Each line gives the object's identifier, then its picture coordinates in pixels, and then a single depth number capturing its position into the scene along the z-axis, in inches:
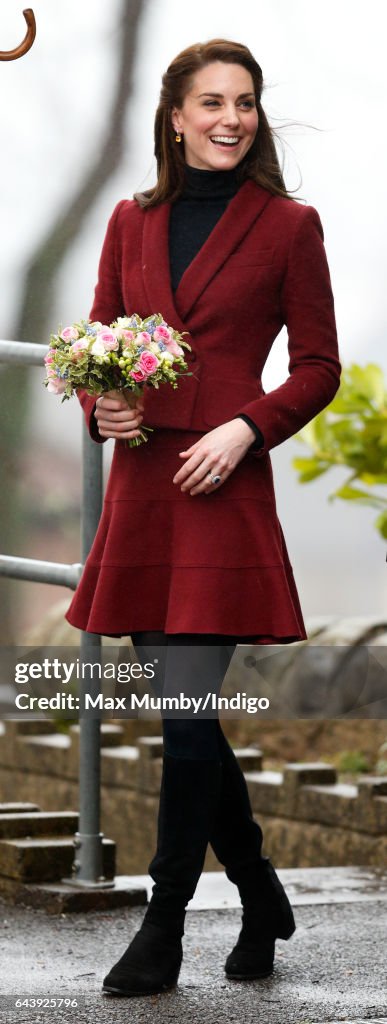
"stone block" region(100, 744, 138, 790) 401.4
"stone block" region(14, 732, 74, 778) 429.4
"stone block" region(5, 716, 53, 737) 442.6
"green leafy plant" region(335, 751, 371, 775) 409.1
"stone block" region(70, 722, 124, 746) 401.1
